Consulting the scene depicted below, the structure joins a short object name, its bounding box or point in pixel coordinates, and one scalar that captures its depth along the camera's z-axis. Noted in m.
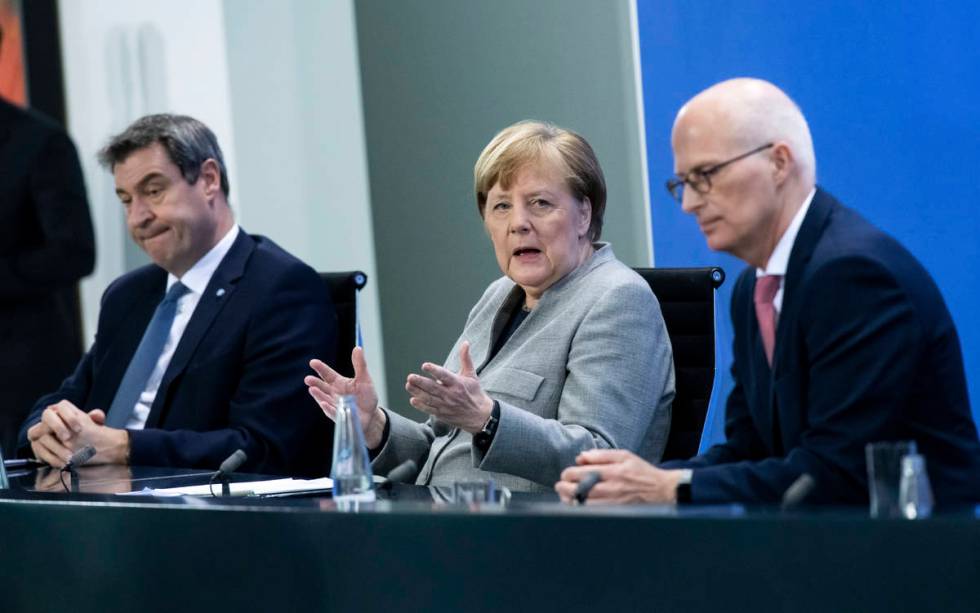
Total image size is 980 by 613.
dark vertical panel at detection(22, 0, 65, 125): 12.09
